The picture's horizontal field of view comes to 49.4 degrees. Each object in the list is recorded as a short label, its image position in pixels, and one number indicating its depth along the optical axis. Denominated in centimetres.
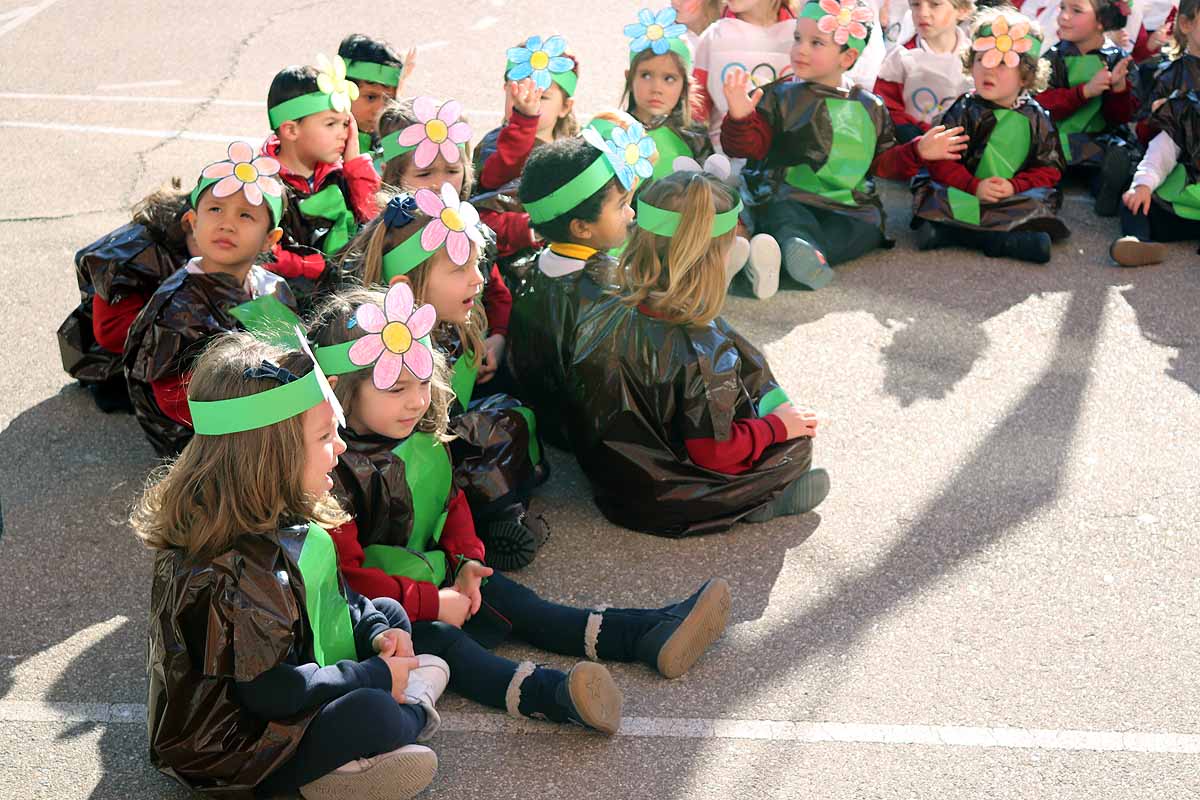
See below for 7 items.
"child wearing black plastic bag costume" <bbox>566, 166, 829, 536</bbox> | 402
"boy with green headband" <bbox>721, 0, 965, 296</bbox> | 586
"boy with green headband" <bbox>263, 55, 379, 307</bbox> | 499
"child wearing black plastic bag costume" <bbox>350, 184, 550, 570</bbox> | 402
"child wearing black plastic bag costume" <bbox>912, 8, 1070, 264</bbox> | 610
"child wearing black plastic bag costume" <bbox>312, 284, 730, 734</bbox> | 334
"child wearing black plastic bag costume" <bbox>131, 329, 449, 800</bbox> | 285
